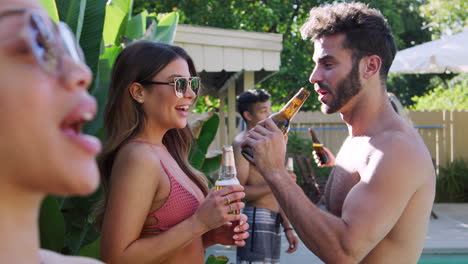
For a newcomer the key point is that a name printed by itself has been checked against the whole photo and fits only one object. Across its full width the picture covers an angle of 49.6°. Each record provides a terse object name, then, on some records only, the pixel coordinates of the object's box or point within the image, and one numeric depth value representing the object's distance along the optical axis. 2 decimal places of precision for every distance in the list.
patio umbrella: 9.23
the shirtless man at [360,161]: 2.12
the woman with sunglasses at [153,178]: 1.92
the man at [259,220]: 4.66
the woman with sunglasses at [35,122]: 0.70
